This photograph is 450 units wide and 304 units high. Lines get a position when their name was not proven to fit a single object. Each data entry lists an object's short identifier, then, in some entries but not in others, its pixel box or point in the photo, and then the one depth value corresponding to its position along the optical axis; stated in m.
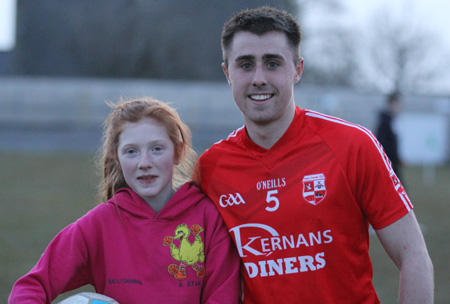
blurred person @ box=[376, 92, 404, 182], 8.73
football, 2.46
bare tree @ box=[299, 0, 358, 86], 36.62
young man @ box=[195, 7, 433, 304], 2.40
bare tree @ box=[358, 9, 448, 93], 37.47
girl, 2.50
